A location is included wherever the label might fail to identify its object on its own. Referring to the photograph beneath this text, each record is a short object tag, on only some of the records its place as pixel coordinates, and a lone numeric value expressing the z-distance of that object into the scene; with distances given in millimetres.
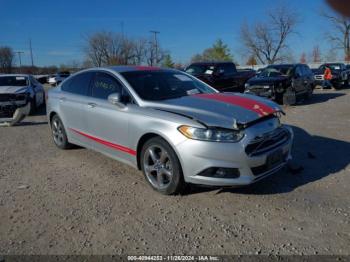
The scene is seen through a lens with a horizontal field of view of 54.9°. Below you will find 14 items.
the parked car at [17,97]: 10469
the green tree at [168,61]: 69625
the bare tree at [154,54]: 62031
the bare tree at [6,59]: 69000
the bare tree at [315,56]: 77231
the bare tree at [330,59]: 62803
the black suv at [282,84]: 13012
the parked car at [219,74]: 13883
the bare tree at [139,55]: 58159
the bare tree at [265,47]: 61656
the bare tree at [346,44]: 54838
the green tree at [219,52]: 69562
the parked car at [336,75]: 20594
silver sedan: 3768
